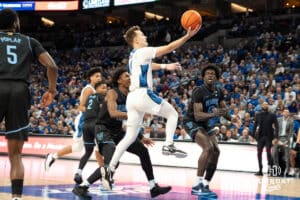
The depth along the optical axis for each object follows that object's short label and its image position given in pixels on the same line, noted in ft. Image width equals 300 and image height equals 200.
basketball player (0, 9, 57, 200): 15.97
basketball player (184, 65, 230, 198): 24.93
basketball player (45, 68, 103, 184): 26.96
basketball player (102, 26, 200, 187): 22.02
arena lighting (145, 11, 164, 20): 115.55
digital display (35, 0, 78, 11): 97.00
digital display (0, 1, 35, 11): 100.48
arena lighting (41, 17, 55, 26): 129.55
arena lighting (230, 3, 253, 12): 102.12
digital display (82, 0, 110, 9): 89.97
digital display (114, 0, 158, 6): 83.67
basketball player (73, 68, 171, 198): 22.71
